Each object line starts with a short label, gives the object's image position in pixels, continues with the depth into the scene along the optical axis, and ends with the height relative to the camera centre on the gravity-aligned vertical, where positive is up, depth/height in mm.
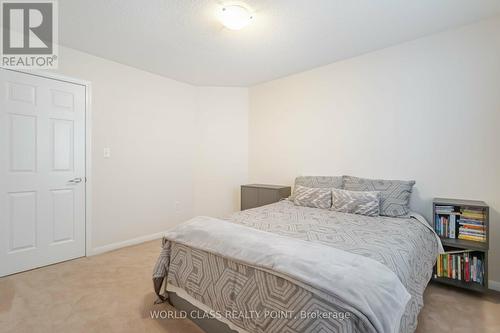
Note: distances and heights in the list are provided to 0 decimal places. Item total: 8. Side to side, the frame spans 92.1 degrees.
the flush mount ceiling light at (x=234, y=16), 1949 +1227
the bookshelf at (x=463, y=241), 1986 -644
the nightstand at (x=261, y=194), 3265 -433
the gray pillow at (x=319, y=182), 2854 -216
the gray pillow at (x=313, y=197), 2633 -375
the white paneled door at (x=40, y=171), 2301 -114
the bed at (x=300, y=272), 964 -543
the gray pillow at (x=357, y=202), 2293 -373
